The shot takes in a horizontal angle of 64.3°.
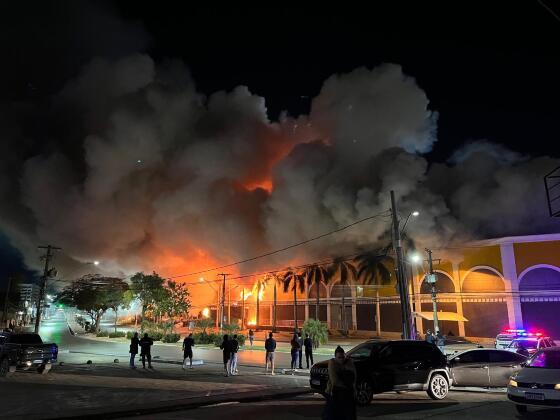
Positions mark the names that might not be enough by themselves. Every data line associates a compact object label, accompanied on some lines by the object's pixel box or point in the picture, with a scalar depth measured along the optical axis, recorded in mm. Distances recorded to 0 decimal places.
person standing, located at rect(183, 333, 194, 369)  18969
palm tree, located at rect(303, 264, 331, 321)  51094
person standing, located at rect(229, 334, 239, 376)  16678
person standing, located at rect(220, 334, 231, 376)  16750
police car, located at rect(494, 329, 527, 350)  23453
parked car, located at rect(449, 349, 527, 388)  13086
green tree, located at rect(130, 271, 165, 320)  48709
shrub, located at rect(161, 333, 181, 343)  38000
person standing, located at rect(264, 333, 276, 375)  17328
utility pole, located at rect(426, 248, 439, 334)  26719
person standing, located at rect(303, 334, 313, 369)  18766
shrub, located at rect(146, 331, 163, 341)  40369
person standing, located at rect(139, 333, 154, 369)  19114
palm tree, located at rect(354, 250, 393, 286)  44781
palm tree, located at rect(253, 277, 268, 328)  56562
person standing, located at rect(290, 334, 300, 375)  18281
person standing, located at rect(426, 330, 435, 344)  25697
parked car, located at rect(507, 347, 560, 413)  8883
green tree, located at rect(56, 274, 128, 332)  59844
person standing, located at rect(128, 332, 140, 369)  19172
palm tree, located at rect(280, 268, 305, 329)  53219
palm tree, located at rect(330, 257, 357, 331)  48594
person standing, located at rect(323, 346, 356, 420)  6605
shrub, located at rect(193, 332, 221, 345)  35594
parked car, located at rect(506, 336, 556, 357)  21547
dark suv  10930
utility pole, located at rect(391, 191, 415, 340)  18672
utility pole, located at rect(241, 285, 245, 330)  59162
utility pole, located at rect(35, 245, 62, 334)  36156
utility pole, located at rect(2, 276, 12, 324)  57706
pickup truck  16703
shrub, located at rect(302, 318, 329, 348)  30328
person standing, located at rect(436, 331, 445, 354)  25398
